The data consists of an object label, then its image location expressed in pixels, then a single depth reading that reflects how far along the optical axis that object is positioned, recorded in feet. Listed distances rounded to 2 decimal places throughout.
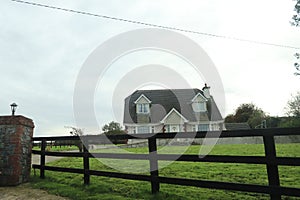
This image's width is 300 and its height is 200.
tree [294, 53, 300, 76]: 28.60
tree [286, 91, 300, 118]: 72.73
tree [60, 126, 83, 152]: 57.85
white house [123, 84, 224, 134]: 73.56
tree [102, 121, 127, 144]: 94.88
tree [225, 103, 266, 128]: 104.26
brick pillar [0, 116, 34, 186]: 16.34
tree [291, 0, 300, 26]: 25.60
